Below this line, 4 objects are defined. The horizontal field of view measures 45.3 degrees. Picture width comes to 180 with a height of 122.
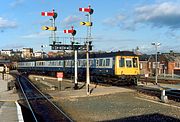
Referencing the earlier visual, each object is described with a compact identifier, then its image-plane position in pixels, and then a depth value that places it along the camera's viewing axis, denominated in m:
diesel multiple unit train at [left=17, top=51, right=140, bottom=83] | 20.22
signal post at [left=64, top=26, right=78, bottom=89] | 18.54
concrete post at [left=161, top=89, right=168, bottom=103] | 12.50
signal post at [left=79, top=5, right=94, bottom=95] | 16.19
